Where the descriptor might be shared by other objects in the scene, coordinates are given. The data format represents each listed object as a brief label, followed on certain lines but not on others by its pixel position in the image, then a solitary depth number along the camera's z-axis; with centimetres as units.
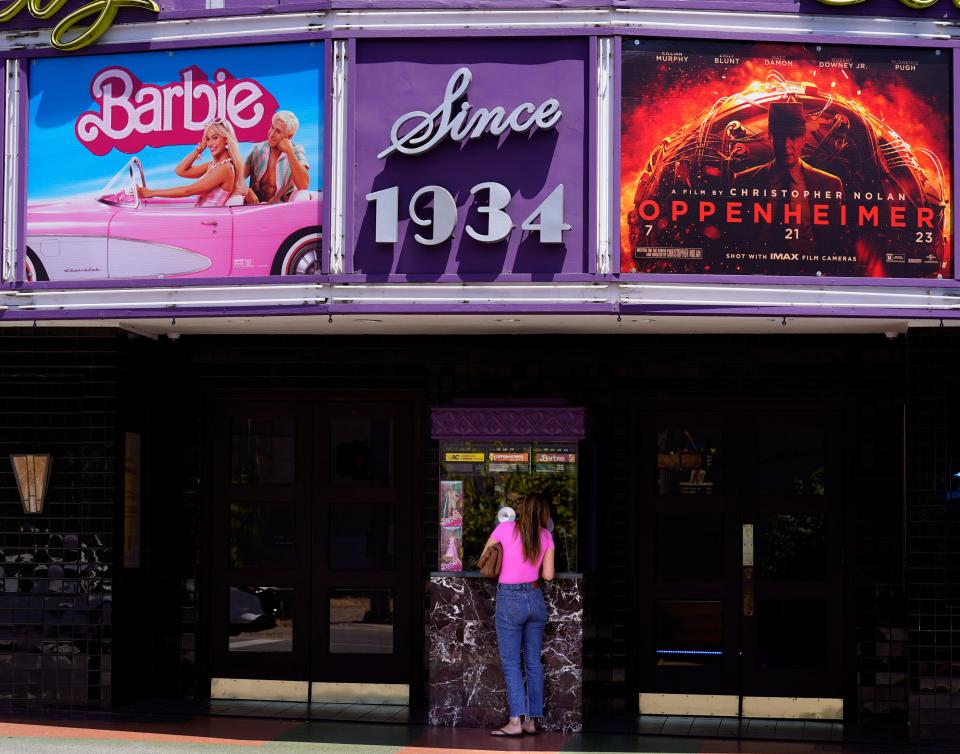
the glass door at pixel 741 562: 1167
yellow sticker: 1128
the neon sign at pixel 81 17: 1080
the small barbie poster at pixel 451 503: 1127
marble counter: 1105
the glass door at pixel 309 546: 1209
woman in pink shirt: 1073
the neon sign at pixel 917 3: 1029
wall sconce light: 1148
